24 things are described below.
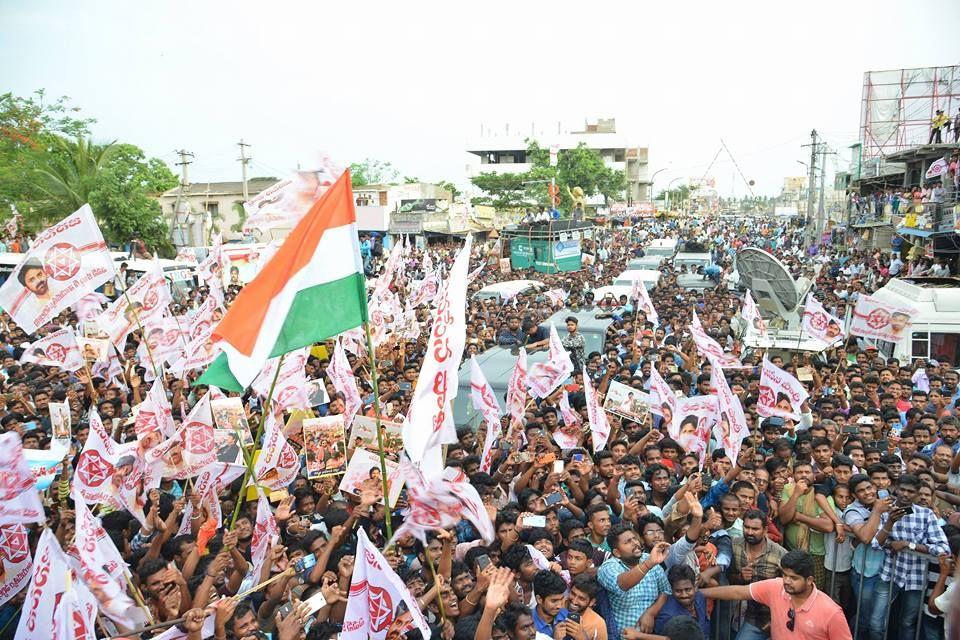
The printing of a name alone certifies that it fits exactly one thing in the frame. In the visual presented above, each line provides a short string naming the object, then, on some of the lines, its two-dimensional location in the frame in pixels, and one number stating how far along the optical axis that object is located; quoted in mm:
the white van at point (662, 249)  34312
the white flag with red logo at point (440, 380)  4219
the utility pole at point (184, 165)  34375
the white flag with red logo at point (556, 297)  18656
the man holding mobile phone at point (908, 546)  4840
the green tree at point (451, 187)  74881
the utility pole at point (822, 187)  43312
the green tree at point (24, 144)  29969
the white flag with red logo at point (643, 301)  11469
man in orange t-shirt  3969
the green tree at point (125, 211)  30172
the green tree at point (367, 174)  78500
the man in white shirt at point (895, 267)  24430
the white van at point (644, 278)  21031
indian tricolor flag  4512
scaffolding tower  36219
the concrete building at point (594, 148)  96062
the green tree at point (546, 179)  55594
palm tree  29500
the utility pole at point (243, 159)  39750
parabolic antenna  14445
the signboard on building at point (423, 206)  44900
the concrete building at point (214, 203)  42094
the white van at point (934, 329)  11703
